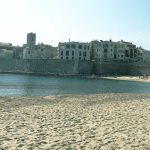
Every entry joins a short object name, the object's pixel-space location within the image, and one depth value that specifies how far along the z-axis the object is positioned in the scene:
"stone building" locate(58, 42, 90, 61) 78.68
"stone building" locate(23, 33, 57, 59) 88.76
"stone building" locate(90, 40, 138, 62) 78.97
